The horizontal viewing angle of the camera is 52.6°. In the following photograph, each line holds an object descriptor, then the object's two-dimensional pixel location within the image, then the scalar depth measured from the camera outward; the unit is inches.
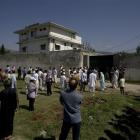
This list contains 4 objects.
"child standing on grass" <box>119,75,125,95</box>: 395.2
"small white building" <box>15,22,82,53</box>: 975.9
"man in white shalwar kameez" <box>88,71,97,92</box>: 400.2
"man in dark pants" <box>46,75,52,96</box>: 368.8
